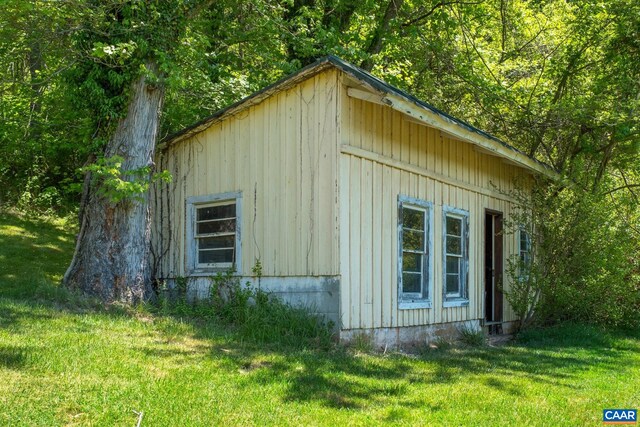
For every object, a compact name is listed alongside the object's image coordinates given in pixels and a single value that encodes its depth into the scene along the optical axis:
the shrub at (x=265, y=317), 8.62
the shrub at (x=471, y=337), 11.35
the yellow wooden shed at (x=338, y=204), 9.13
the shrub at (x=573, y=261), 12.60
